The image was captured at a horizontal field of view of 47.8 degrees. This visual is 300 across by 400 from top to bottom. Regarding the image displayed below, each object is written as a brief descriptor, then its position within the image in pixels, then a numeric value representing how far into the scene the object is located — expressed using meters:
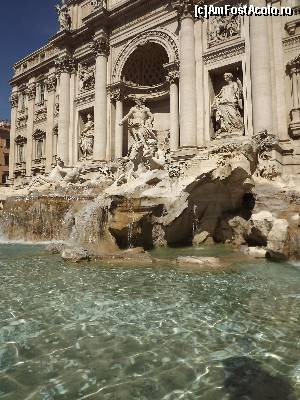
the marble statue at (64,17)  25.62
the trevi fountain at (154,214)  3.33
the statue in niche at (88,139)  24.44
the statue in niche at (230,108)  17.47
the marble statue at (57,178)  19.25
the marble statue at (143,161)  13.67
